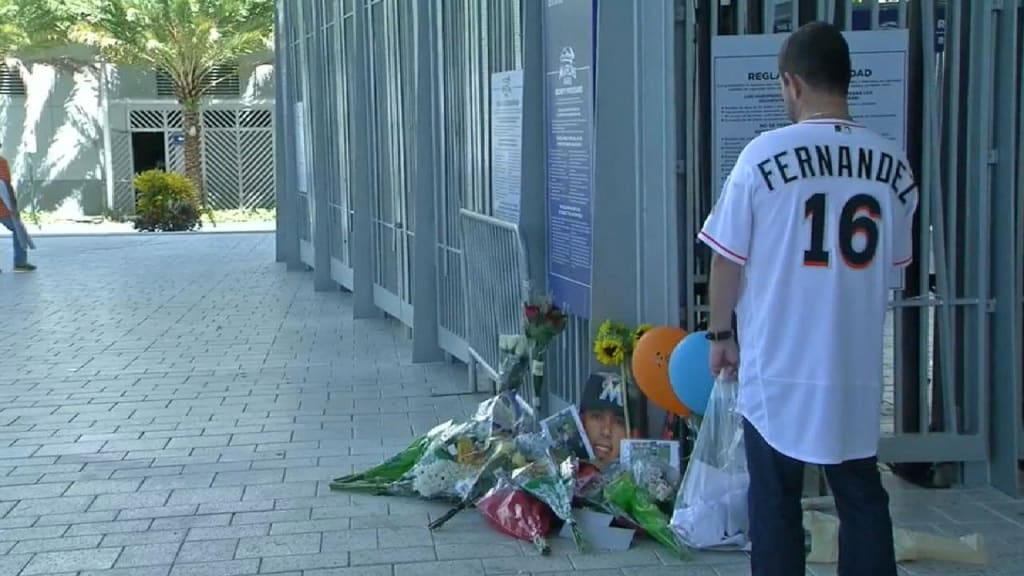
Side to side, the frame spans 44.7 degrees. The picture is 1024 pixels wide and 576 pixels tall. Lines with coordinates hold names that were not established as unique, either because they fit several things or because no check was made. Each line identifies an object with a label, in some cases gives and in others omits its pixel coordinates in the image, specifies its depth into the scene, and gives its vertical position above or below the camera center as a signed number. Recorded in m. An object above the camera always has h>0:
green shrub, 23.88 -0.75
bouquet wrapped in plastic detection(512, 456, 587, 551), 5.09 -1.36
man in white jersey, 3.63 -0.36
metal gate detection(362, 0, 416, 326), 9.92 +0.12
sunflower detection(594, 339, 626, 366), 5.49 -0.86
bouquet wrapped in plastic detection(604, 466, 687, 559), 5.01 -1.43
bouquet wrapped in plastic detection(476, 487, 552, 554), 5.12 -1.48
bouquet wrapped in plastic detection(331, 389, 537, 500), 5.61 -1.36
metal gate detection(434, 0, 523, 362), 7.36 +0.28
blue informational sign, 5.92 +0.05
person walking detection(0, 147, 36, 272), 15.97 -0.58
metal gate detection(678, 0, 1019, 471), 5.52 -0.23
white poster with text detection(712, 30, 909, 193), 5.35 +0.27
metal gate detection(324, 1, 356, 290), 12.29 +0.31
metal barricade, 6.95 -0.73
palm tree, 25.36 +2.71
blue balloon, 4.86 -0.85
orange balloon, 5.16 -0.87
